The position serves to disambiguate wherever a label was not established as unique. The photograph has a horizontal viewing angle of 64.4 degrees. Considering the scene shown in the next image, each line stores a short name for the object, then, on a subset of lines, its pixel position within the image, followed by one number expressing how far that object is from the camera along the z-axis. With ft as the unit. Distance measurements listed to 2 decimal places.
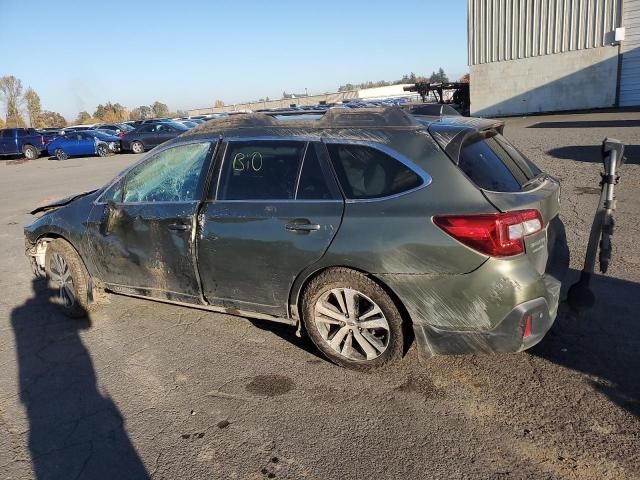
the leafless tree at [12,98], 232.53
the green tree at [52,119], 260.87
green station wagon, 9.73
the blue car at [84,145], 84.02
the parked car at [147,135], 80.94
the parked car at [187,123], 85.56
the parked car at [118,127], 107.57
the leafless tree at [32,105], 242.78
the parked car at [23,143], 91.35
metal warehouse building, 83.10
